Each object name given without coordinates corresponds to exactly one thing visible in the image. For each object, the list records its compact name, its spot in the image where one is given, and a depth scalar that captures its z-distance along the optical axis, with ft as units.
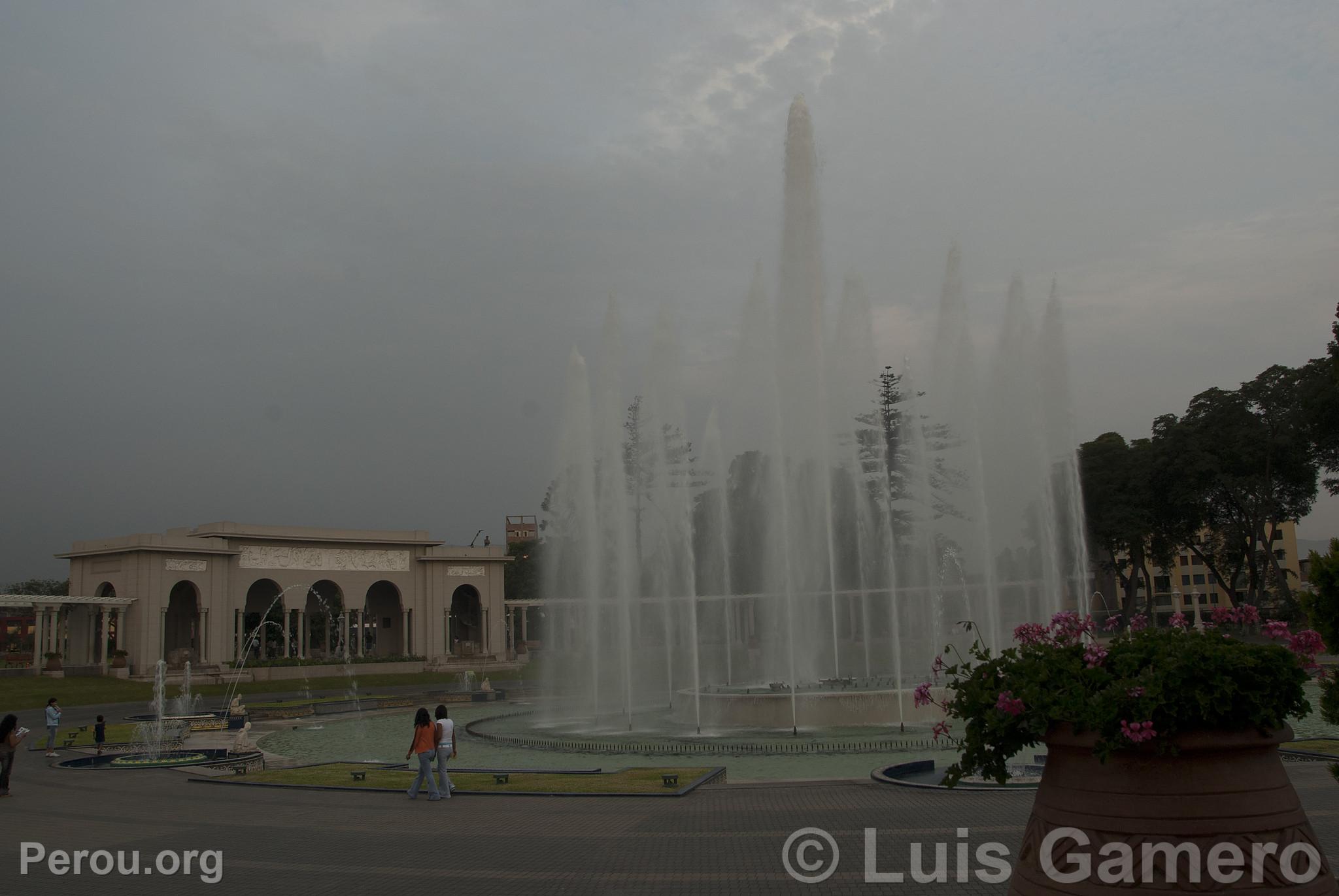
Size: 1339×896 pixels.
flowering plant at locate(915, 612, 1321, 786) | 15.93
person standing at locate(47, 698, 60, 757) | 78.20
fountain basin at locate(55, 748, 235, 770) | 69.56
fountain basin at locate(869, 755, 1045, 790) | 47.32
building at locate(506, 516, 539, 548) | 339.16
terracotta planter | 15.48
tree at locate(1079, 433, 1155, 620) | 185.78
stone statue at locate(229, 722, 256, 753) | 77.87
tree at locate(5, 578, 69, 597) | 335.06
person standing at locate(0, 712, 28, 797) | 54.90
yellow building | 326.65
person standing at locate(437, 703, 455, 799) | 50.67
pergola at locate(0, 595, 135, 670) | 168.45
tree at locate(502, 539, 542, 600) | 298.56
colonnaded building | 177.17
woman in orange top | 49.67
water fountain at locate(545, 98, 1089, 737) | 87.40
